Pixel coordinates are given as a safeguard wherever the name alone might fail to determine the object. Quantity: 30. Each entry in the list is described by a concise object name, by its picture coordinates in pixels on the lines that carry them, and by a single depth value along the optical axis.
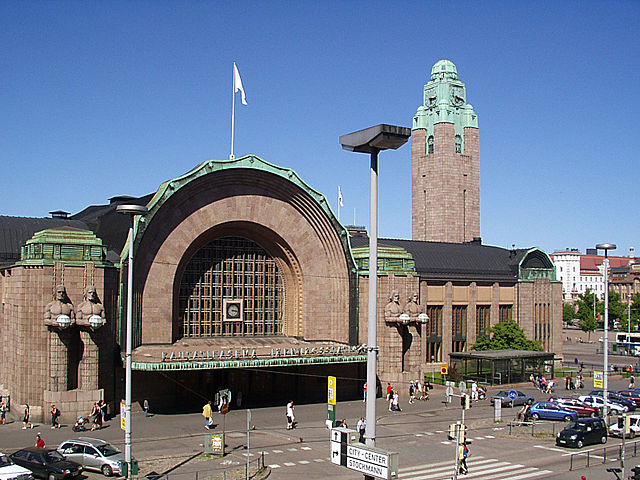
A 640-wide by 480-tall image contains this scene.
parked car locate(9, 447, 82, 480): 28.25
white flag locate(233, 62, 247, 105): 48.56
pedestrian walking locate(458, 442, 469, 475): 30.43
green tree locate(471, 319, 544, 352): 68.50
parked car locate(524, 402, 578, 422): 44.94
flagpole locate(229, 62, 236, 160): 48.56
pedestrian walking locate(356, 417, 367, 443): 35.45
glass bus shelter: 59.78
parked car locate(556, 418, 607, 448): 36.91
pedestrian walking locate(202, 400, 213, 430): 38.97
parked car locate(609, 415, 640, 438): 40.16
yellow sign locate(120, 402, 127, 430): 27.21
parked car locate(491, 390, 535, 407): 49.87
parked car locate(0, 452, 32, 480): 26.72
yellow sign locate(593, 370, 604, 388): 44.94
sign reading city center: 15.97
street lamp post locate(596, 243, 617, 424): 40.38
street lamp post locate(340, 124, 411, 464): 17.03
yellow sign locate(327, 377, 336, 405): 36.88
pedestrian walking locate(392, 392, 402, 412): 46.65
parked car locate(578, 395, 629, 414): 47.75
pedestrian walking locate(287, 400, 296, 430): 39.88
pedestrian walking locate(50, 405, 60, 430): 39.04
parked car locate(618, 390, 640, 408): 51.00
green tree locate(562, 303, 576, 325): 154.75
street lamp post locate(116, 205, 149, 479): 26.30
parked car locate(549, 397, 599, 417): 45.66
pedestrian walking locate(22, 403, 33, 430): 39.19
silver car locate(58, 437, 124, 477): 29.75
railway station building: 41.06
